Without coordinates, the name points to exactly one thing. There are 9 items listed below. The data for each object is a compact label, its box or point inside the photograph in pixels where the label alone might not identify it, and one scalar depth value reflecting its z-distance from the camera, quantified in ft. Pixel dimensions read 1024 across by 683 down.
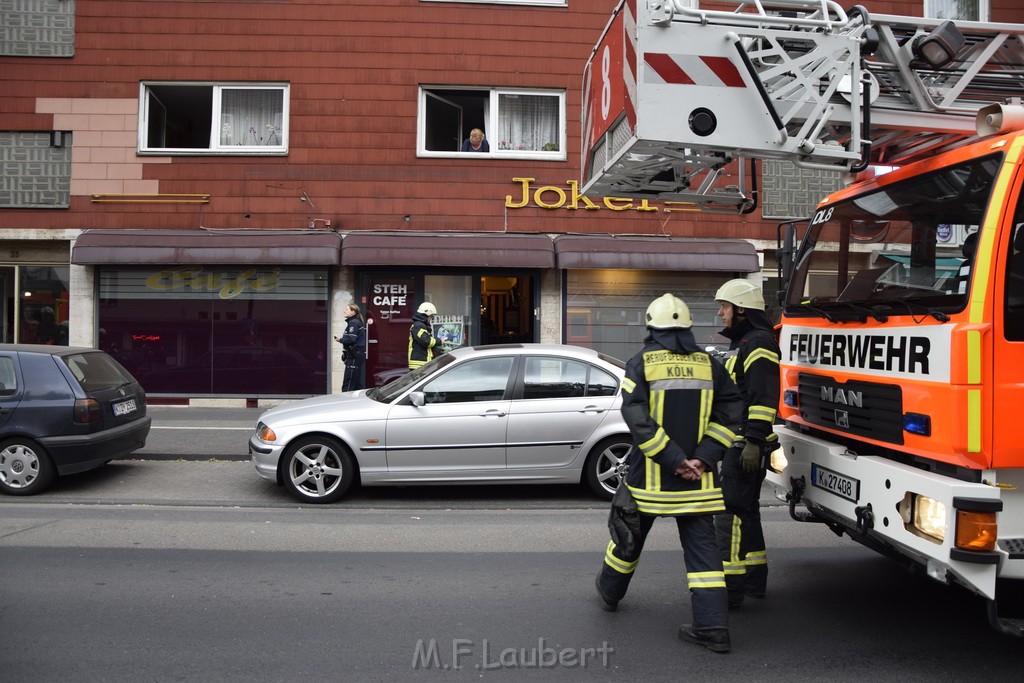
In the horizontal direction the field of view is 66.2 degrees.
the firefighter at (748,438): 14.35
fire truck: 11.20
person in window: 45.83
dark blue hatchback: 24.08
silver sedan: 23.39
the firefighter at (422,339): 34.24
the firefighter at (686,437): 13.02
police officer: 39.22
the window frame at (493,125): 45.47
